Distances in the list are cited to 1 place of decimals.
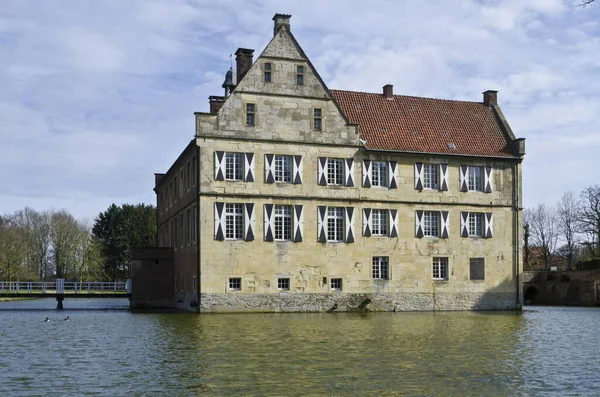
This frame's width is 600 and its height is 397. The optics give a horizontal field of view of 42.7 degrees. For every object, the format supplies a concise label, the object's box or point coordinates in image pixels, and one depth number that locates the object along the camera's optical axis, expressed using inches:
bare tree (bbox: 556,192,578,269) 2989.7
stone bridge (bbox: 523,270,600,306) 2102.6
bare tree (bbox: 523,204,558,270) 3228.3
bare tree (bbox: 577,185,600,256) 2554.1
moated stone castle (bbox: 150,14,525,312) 1414.9
